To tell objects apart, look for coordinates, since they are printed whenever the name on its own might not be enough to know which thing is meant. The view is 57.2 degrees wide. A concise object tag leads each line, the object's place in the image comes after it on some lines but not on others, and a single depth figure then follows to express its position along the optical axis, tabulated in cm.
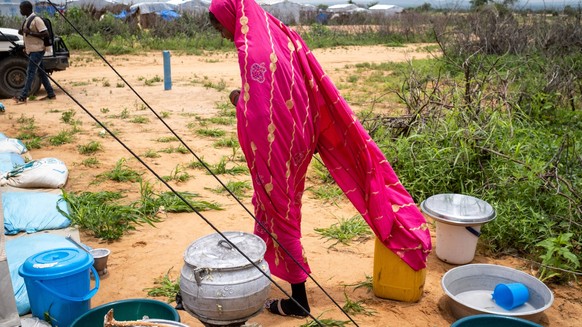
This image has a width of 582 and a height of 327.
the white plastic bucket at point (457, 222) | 341
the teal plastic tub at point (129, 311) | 241
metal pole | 998
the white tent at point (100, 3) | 3397
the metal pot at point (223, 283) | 209
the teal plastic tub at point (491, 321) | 253
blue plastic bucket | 249
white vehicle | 878
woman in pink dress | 252
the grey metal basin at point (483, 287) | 297
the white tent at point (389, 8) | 4499
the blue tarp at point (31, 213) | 380
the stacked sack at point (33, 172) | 460
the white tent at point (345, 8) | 4244
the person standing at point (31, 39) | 830
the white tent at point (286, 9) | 3081
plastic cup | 303
